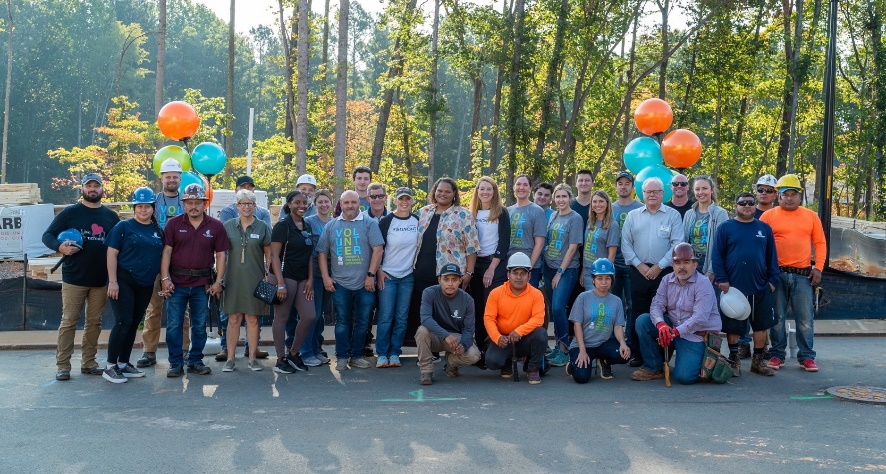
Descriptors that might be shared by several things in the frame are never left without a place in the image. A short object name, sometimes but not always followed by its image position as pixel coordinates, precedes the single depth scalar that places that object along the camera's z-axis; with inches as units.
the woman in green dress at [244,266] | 346.0
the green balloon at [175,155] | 564.1
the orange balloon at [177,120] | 544.7
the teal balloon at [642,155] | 545.0
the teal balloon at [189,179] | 502.0
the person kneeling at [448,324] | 326.3
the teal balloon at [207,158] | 549.3
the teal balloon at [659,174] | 505.4
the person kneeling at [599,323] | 330.6
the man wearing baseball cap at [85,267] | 332.5
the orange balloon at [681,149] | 542.3
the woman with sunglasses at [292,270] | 346.9
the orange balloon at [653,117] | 551.2
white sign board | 858.1
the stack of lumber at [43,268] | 698.2
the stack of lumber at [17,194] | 965.8
